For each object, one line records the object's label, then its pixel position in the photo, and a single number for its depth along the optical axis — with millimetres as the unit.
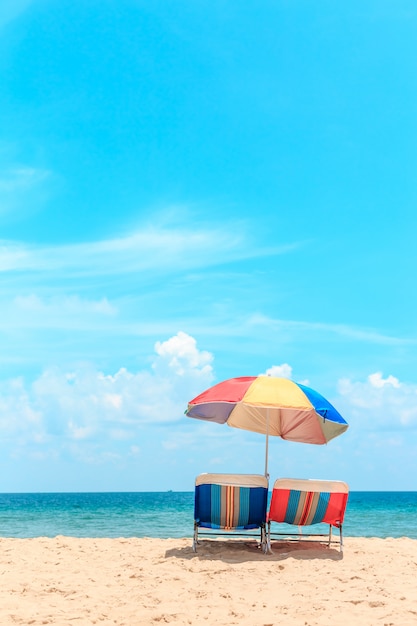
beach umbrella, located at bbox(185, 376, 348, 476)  7668
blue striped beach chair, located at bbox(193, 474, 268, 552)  7559
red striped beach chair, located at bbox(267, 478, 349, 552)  7641
